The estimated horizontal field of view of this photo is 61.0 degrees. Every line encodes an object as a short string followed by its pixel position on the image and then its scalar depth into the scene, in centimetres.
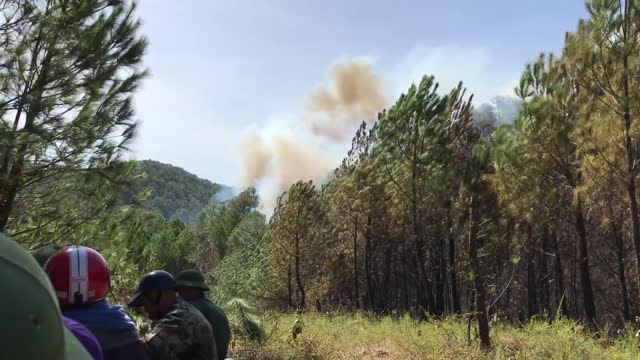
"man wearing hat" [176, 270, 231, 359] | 358
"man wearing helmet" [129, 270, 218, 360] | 273
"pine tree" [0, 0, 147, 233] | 566
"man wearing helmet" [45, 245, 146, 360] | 194
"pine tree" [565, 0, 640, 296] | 914
